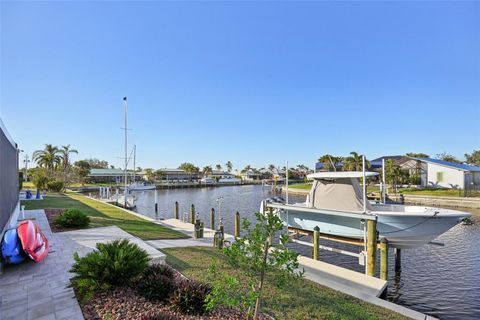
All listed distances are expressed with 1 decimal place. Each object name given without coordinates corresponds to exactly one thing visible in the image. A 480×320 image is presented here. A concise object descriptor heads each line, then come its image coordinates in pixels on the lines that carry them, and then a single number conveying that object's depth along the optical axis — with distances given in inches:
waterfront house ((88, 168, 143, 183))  3014.8
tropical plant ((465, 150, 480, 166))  2546.8
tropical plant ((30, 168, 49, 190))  1180.5
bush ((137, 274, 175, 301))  176.8
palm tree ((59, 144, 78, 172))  1998.0
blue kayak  228.8
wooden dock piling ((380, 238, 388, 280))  328.5
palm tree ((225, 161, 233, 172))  5511.8
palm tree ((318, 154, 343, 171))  2180.5
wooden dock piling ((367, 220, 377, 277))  339.7
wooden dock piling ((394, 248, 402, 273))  413.2
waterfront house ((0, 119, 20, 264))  277.1
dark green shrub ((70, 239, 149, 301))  178.9
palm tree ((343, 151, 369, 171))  1906.5
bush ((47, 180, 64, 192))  1248.5
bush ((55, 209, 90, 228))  401.1
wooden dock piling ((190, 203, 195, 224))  709.2
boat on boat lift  380.5
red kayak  235.5
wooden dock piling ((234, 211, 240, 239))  558.3
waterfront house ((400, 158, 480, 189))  1389.0
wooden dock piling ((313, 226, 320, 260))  395.3
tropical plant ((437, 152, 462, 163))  2389.3
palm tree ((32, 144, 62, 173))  1913.1
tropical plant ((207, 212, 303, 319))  132.8
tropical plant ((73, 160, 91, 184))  2288.1
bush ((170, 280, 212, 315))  163.6
